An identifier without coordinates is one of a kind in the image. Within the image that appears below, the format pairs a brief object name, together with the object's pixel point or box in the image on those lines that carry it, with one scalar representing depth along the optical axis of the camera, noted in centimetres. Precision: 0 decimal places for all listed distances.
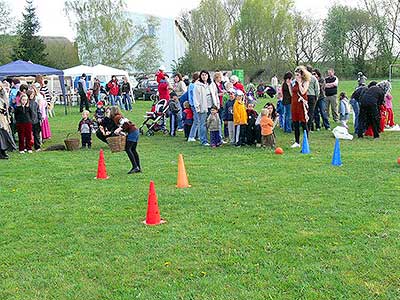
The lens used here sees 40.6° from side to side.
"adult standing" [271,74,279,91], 3922
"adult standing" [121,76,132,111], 2822
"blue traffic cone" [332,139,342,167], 1015
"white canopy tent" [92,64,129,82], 3284
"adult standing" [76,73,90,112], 2652
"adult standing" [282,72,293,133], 1417
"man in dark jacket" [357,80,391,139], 1375
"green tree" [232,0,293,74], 5691
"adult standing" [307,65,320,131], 1441
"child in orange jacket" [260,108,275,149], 1267
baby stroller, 1655
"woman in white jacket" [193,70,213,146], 1352
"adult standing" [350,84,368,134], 1423
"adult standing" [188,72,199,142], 1411
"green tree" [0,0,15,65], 4652
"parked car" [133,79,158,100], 3734
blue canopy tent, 2169
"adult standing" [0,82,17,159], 1276
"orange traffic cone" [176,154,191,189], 866
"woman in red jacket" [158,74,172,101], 1867
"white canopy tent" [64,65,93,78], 3206
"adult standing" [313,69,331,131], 1587
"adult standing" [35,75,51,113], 2004
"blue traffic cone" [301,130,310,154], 1174
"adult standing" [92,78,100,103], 3056
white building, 6206
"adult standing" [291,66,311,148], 1214
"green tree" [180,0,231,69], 5791
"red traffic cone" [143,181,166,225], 654
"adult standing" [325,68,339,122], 1658
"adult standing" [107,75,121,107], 2833
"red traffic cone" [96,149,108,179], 971
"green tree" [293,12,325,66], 6225
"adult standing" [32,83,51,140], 1507
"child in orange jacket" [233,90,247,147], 1312
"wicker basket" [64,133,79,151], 1397
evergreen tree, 4800
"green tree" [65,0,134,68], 4962
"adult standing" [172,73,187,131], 1714
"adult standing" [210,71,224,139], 1362
